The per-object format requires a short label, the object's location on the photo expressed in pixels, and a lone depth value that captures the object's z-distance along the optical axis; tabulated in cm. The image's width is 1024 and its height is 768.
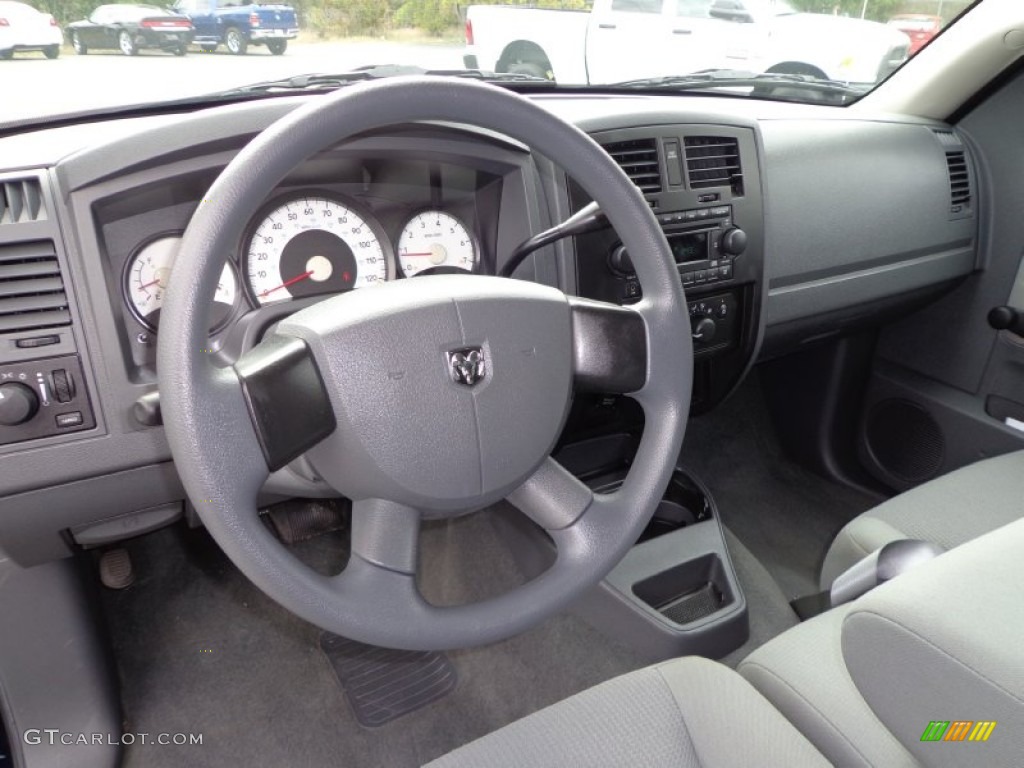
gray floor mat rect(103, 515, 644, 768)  153
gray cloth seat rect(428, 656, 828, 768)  89
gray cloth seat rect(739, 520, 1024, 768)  70
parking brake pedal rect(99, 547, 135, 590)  175
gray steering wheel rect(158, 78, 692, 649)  73
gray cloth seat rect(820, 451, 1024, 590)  141
